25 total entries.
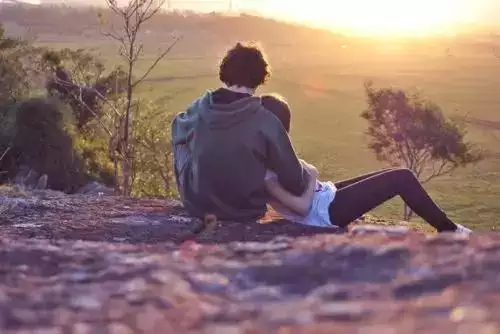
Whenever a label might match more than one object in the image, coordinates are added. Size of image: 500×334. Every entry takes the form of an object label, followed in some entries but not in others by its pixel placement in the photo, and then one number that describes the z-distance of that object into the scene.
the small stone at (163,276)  2.24
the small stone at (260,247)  2.60
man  4.67
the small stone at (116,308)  1.95
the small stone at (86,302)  2.04
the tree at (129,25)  10.88
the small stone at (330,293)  2.02
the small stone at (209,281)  2.17
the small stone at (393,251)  2.38
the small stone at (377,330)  1.71
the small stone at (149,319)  1.85
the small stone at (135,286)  2.16
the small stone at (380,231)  3.03
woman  4.82
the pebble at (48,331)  1.87
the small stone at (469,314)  1.75
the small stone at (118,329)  1.83
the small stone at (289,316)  1.84
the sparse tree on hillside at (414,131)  21.14
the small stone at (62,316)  1.94
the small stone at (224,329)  1.80
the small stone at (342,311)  1.85
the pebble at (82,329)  1.86
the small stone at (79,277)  2.32
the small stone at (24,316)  1.96
